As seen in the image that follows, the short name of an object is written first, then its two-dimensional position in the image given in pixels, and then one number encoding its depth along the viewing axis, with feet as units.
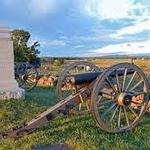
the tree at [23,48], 106.18
